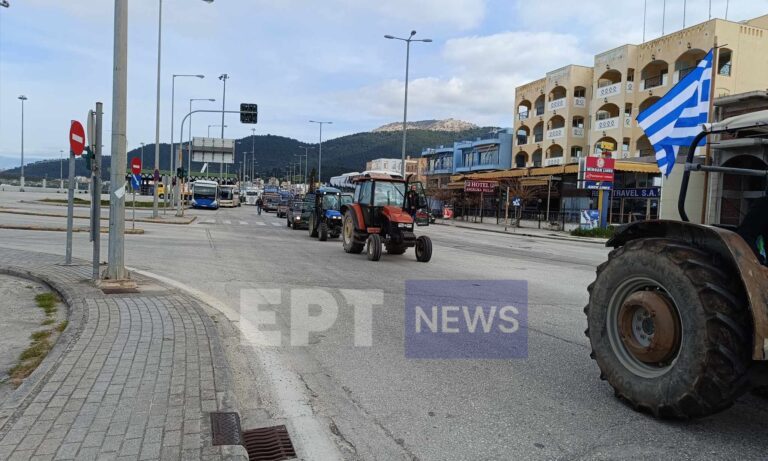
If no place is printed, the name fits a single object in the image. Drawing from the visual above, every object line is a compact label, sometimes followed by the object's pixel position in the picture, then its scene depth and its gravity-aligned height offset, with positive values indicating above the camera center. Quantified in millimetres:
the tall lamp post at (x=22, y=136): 71938 +5706
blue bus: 56312 -614
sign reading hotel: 50000 +1418
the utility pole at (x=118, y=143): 9008 +682
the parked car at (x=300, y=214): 27703 -1048
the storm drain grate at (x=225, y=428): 3672 -1624
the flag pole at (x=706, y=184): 4363 +218
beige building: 39688 +10158
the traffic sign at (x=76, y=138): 10297 +845
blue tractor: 21828 -811
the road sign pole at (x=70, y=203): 10388 -384
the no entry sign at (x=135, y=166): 21034 +737
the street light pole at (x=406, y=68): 42062 +10159
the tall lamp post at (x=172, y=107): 42131 +6332
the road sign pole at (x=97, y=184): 9578 +2
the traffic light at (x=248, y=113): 32188 +4473
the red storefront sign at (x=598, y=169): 35188 +2404
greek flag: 5609 +968
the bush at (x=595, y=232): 35984 -1639
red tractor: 15094 -520
